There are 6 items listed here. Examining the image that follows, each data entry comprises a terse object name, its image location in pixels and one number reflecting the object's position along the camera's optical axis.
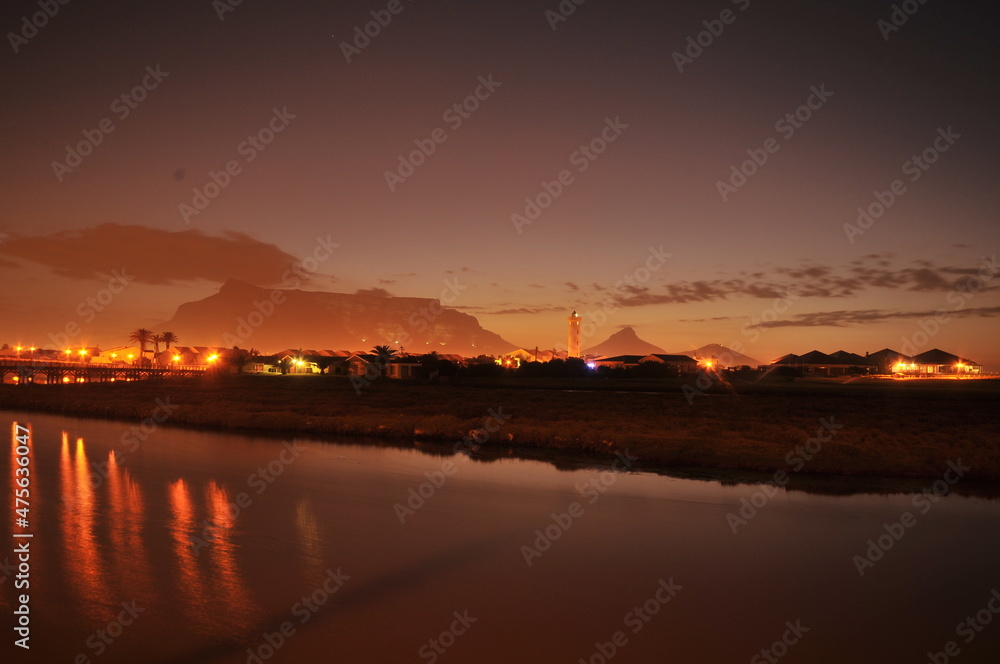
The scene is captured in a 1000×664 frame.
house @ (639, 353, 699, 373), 95.75
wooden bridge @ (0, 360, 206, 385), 81.56
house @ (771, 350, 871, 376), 98.62
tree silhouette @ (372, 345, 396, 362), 88.20
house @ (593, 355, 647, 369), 100.36
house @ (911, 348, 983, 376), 100.25
